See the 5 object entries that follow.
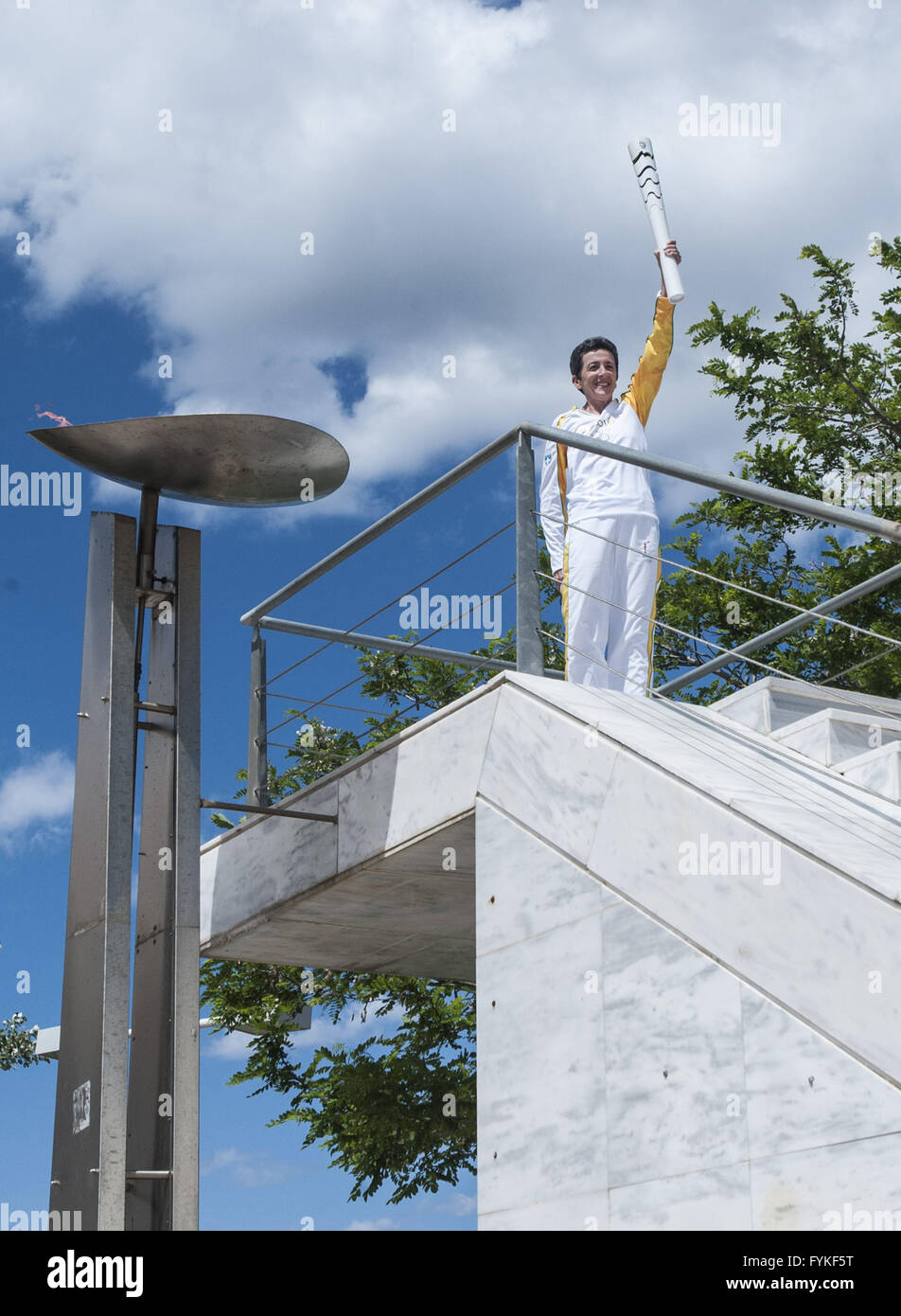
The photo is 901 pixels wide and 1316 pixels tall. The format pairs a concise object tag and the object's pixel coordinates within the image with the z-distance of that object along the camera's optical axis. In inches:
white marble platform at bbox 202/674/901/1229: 163.5
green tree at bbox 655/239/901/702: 541.3
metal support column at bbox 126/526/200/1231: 235.5
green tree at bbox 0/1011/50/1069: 957.8
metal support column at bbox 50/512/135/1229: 227.3
